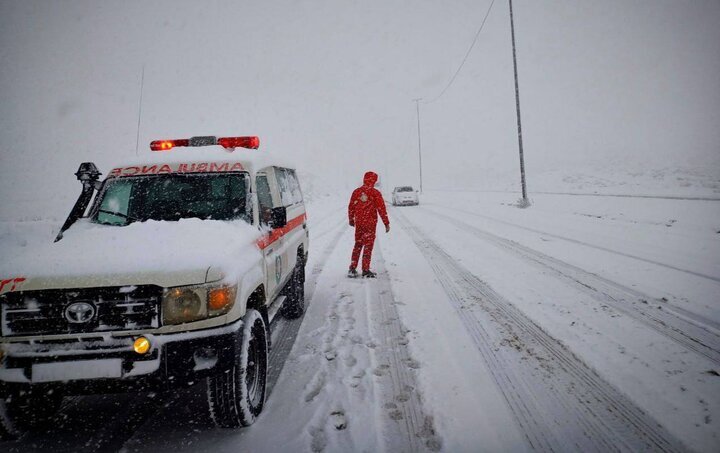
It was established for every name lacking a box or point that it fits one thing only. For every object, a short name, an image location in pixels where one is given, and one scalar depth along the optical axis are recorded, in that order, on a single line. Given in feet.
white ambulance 6.52
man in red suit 21.24
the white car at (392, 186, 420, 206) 79.10
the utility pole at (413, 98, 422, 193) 142.29
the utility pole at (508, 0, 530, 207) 57.41
